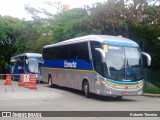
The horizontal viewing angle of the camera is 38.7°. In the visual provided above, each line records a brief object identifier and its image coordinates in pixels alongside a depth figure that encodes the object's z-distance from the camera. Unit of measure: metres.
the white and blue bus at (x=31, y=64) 23.44
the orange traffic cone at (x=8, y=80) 19.56
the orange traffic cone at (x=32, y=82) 16.28
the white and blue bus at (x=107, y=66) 11.85
